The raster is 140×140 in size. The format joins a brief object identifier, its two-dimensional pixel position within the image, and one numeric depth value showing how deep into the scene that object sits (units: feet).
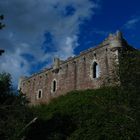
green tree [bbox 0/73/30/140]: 46.16
